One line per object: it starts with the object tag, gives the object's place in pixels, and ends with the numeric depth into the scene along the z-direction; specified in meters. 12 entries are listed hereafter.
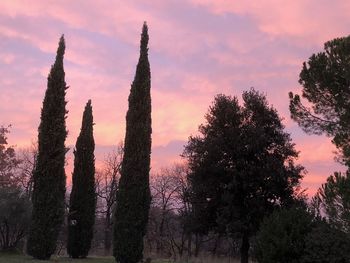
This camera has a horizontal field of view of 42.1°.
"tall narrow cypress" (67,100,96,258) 26.52
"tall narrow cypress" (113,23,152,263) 20.69
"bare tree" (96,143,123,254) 49.72
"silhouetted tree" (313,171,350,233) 10.96
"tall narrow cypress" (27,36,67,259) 21.50
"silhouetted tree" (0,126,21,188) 45.56
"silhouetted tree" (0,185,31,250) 25.72
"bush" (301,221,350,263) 12.36
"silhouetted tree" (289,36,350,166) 15.05
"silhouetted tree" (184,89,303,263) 22.48
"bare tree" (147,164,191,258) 47.69
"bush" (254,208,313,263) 13.55
